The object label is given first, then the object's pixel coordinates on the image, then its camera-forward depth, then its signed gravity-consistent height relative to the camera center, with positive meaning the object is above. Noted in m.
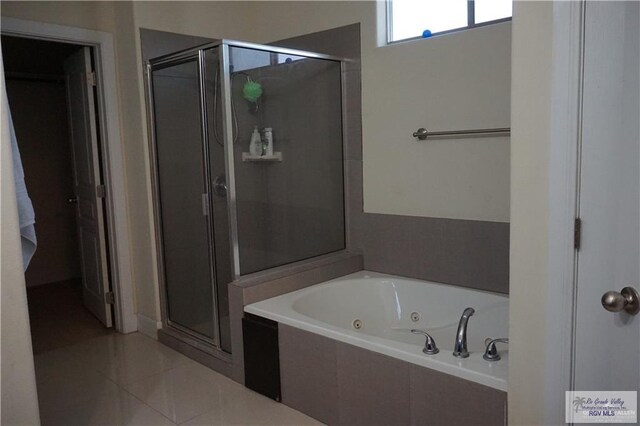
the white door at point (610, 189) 1.32 -0.11
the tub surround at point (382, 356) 1.86 -0.88
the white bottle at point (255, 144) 3.00 +0.09
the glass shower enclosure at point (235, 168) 2.89 -0.06
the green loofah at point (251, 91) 2.92 +0.39
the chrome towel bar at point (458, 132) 2.60 +0.11
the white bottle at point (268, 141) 3.09 +0.11
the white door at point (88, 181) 3.53 -0.12
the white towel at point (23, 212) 1.78 -0.16
